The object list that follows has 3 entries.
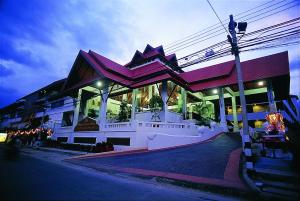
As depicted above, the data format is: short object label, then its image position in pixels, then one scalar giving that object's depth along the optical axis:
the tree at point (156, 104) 17.48
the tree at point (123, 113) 18.83
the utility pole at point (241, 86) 6.09
